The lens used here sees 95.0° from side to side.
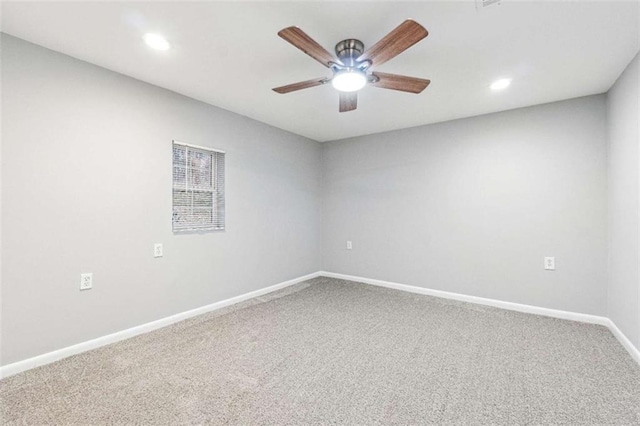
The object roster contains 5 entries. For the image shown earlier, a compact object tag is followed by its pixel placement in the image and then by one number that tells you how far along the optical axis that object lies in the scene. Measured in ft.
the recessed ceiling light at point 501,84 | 8.64
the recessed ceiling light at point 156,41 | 6.53
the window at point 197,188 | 9.95
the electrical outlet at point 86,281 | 7.66
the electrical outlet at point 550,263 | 10.40
